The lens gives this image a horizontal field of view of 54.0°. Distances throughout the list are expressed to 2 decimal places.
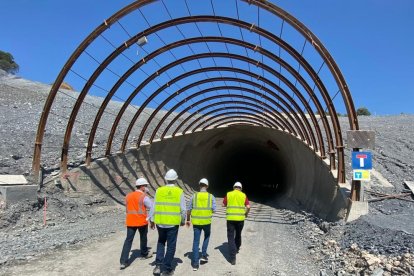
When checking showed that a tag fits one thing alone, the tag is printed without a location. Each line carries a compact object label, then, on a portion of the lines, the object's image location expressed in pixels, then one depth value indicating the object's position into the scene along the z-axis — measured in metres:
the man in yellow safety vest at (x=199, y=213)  7.74
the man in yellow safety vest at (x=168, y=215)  7.00
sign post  10.23
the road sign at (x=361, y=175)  10.18
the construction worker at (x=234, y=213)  8.36
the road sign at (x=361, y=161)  10.23
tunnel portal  12.89
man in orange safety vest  7.58
